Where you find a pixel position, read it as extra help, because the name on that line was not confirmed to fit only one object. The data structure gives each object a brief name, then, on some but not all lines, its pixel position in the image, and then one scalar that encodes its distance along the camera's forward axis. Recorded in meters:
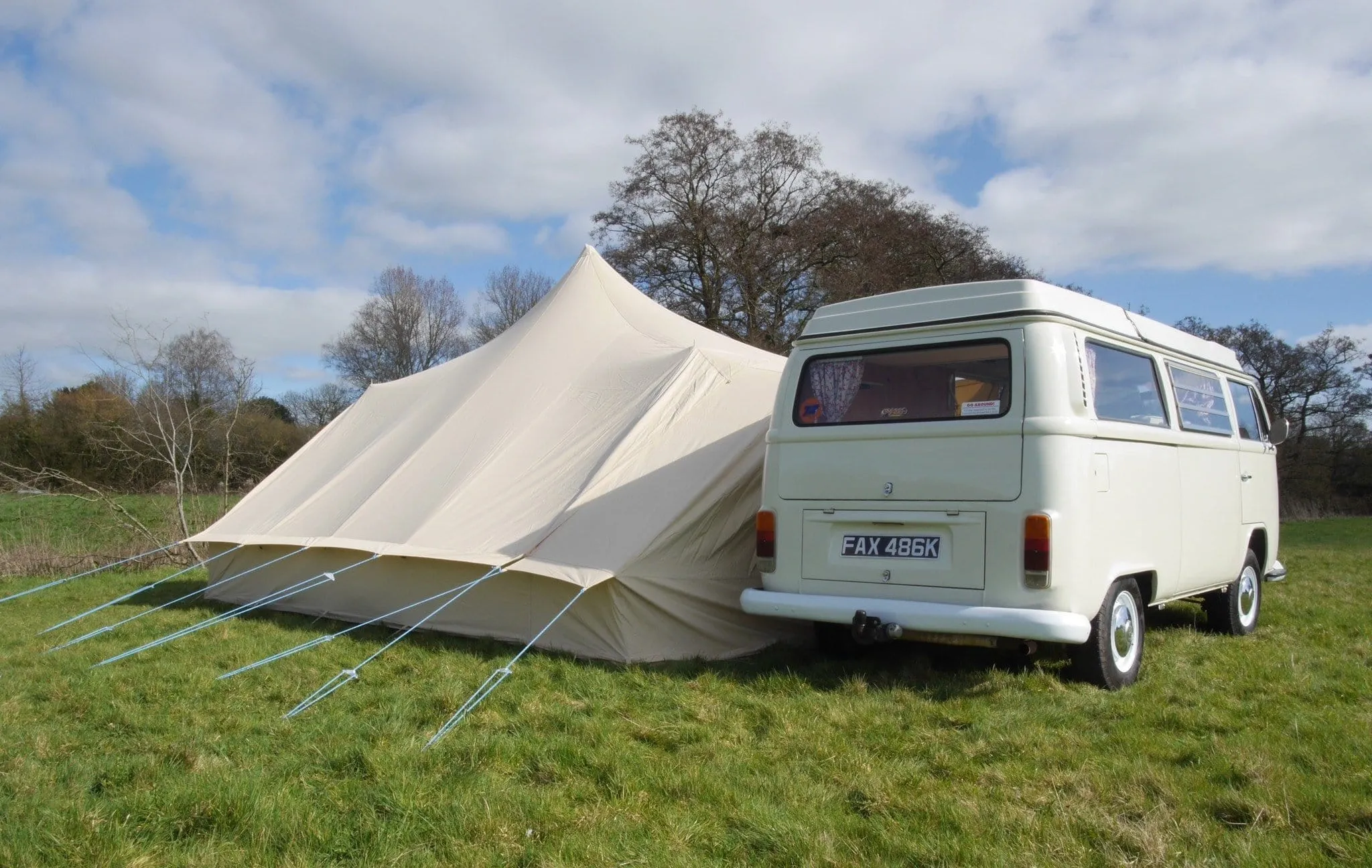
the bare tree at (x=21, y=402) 22.83
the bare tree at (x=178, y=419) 12.98
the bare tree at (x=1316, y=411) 36.38
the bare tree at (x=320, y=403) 39.44
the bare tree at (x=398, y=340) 40.34
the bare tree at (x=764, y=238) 28.27
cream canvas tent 6.43
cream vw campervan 5.00
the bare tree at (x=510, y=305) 41.16
